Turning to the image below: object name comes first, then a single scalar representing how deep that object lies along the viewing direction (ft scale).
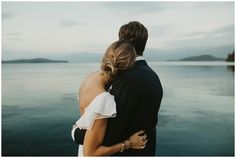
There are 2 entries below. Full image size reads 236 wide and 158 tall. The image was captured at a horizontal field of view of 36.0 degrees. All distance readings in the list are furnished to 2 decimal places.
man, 4.70
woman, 4.62
